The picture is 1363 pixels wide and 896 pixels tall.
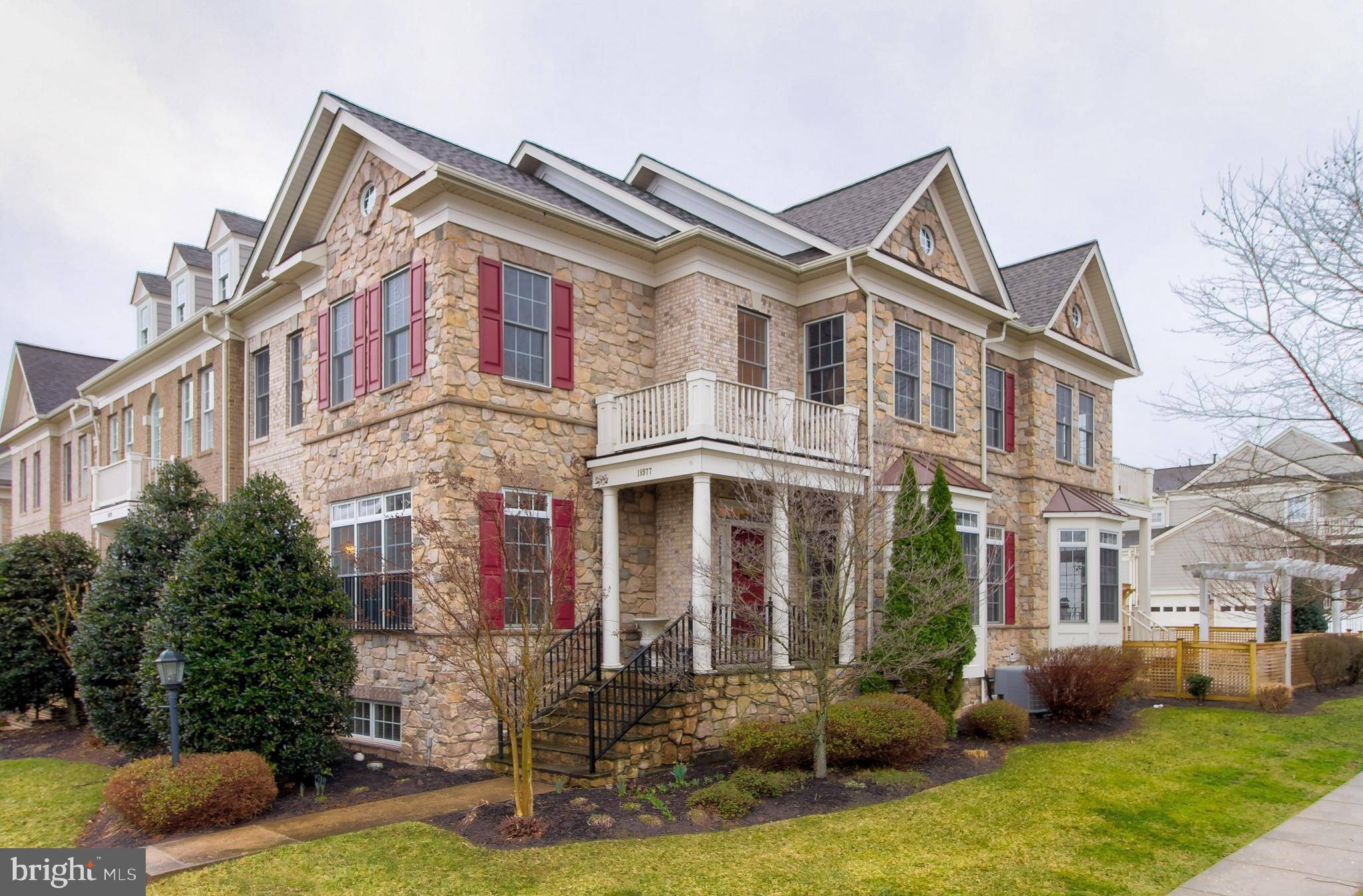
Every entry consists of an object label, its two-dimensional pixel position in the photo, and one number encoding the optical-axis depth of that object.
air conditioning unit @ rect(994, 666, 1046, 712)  16.77
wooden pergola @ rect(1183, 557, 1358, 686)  18.17
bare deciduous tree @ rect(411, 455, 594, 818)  8.95
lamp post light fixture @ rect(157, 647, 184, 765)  9.66
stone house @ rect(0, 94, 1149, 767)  12.52
